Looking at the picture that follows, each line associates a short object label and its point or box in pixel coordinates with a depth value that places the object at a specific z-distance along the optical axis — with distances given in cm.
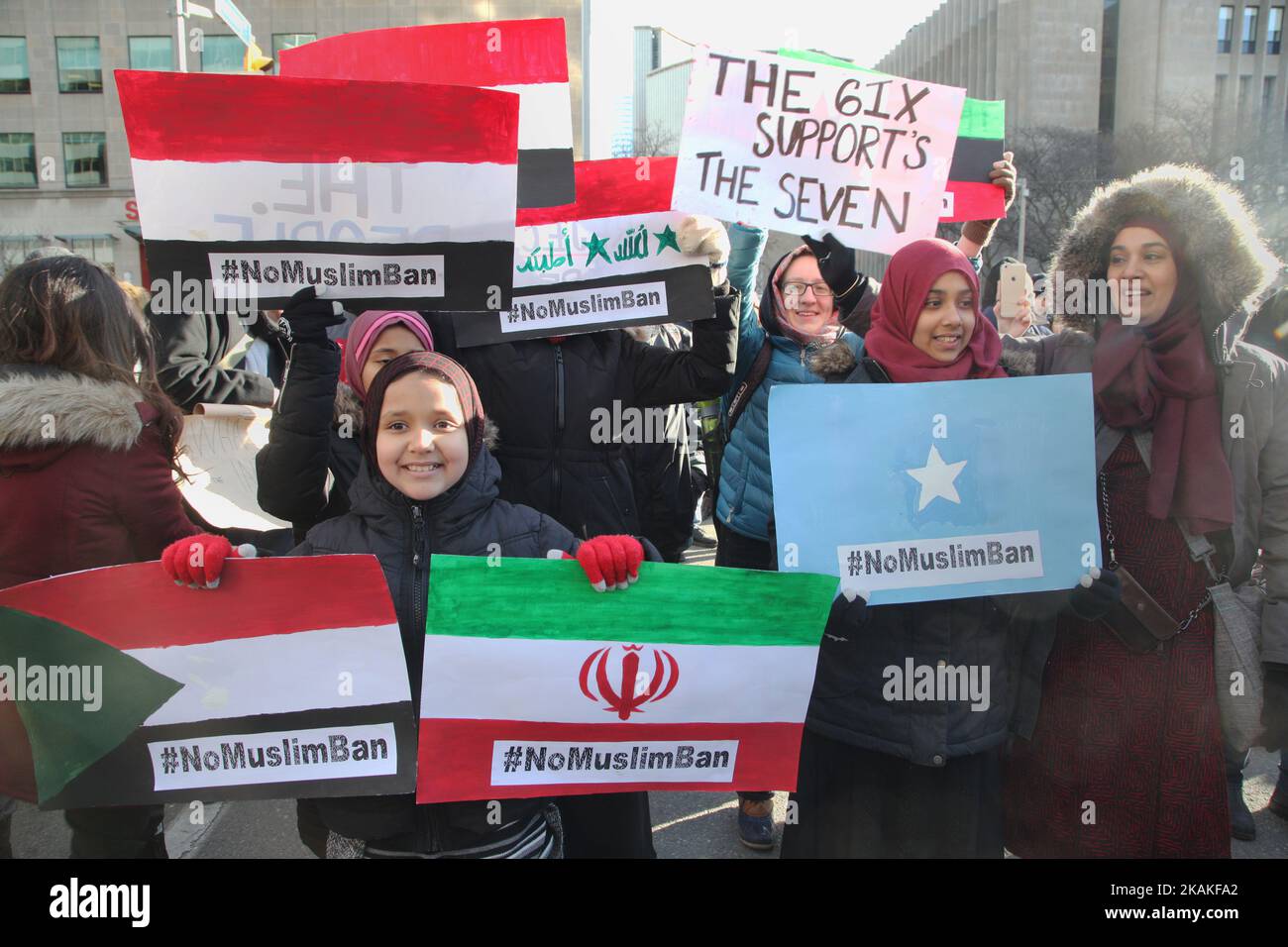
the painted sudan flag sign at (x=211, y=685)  220
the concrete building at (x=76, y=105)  3506
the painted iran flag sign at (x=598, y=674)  219
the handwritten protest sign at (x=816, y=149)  303
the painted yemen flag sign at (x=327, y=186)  256
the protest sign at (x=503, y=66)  303
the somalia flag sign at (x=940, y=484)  232
